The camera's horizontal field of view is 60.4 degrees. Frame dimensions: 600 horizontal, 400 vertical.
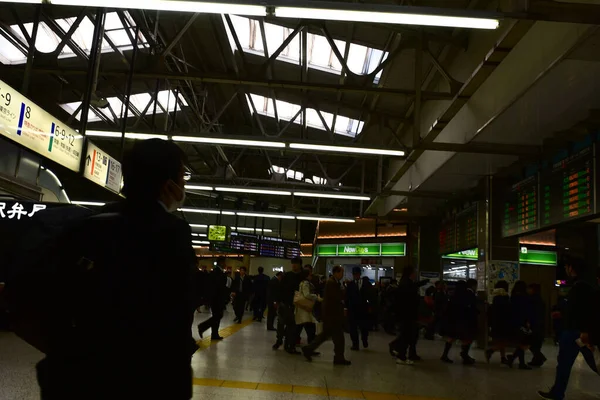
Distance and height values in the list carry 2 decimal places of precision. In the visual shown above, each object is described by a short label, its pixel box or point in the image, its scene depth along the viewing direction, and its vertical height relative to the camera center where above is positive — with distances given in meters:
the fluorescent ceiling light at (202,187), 14.36 +2.25
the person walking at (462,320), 9.07 -0.65
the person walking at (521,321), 8.91 -0.59
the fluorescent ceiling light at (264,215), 18.42 +2.06
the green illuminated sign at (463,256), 15.66 +0.84
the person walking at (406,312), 8.34 -0.51
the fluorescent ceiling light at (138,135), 9.37 +2.36
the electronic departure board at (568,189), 6.51 +1.36
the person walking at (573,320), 5.20 -0.31
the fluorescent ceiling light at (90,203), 17.62 +1.99
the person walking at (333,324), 7.93 -0.74
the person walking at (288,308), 8.98 -0.61
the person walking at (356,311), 10.44 -0.69
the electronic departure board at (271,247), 22.16 +1.09
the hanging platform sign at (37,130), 5.27 +1.48
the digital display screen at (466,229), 11.39 +1.26
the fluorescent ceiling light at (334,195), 13.58 +2.14
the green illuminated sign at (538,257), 14.32 +0.87
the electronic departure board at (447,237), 13.19 +1.21
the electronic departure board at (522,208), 8.13 +1.31
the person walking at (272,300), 11.79 -0.67
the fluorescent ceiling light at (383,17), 4.53 +2.31
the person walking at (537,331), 8.94 -0.74
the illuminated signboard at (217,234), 20.33 +1.35
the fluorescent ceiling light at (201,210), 18.17 +2.05
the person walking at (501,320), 9.00 -0.59
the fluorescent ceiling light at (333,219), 18.72 +2.06
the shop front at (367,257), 19.62 +0.82
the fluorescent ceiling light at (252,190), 13.25 +2.11
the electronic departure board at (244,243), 20.83 +1.13
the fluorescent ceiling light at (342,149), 9.20 +2.28
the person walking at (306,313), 8.62 -0.67
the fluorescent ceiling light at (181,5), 4.48 +2.26
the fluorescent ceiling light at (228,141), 9.20 +2.32
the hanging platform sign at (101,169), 7.53 +1.43
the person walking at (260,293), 15.58 -0.66
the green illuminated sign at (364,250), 19.59 +1.11
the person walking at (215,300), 9.66 -0.59
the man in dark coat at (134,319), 1.23 -0.13
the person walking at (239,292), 15.03 -0.64
